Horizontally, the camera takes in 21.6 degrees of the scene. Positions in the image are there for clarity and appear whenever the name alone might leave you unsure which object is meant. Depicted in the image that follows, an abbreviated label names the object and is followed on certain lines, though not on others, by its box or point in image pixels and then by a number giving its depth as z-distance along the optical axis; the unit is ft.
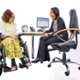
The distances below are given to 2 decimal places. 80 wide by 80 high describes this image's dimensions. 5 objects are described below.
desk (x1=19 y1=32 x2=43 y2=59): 13.18
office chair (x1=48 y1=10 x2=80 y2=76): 11.98
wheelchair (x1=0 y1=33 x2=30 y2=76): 11.41
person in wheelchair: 11.68
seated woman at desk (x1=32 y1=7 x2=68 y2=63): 12.74
